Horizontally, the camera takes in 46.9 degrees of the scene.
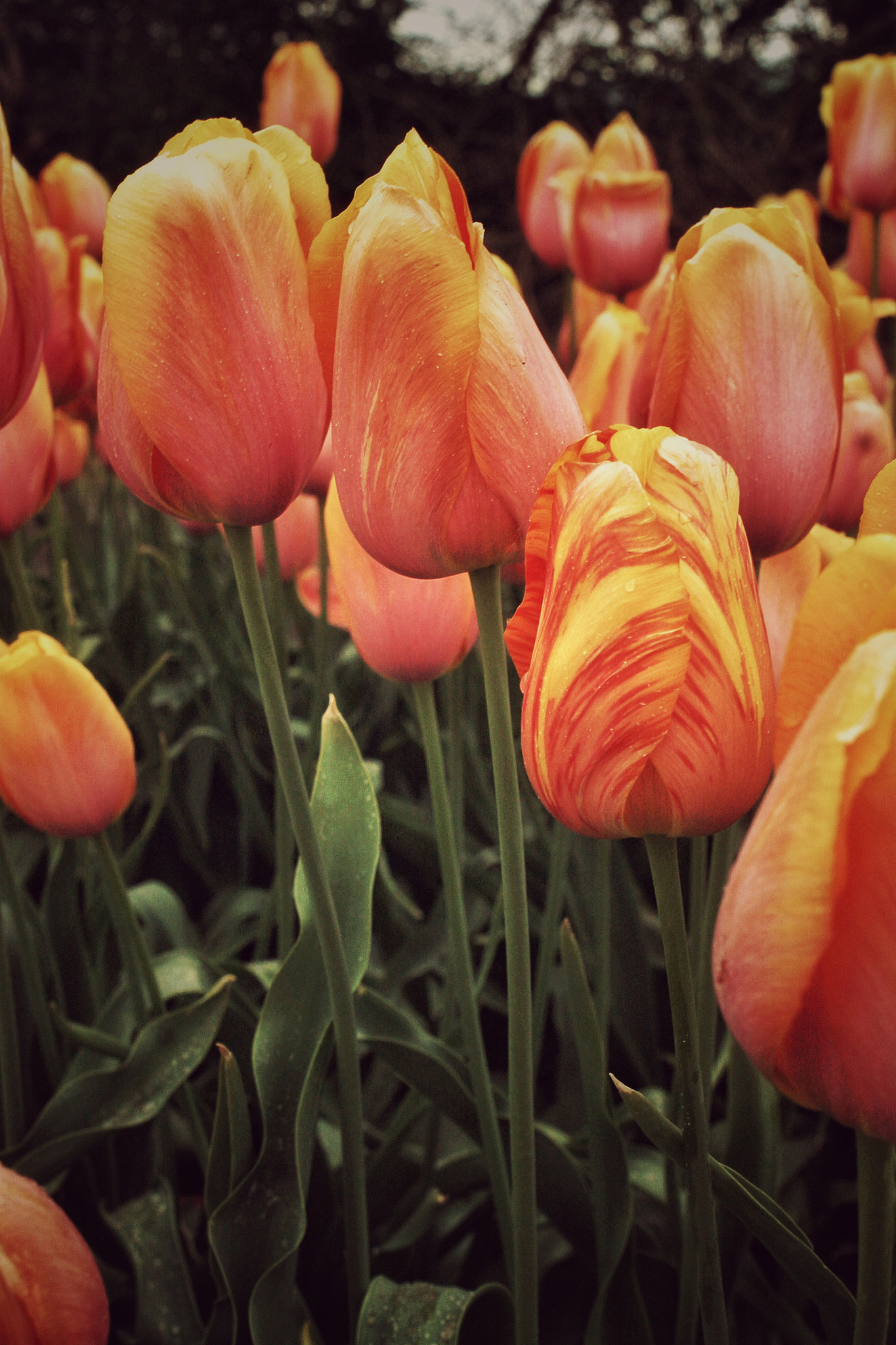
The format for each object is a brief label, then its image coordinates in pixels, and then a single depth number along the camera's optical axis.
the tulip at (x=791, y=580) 0.45
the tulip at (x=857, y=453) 0.70
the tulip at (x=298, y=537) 1.00
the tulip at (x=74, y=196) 1.55
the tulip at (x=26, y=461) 0.60
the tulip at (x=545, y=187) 1.40
